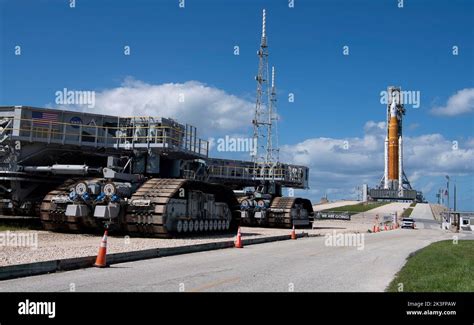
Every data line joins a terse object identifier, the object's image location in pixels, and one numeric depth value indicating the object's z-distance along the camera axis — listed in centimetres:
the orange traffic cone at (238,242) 2069
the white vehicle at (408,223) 5369
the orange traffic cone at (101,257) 1302
